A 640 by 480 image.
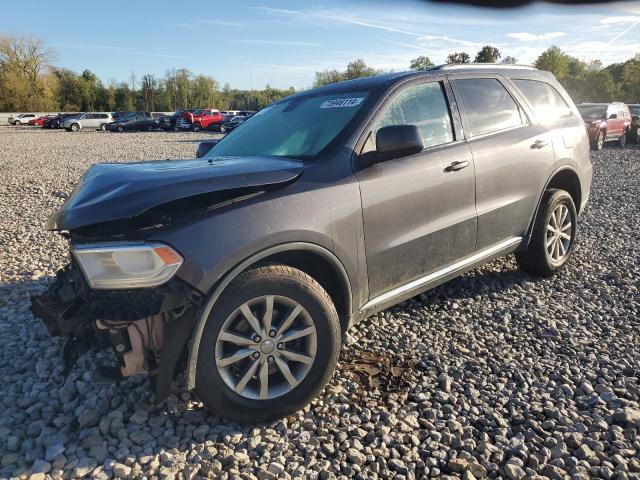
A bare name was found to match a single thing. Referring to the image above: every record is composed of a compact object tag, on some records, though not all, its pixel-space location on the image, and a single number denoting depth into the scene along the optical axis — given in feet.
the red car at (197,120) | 124.16
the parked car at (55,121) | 141.40
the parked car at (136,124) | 129.90
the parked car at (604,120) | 59.00
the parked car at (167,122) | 130.41
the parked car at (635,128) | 70.23
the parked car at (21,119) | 166.20
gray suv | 7.73
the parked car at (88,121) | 134.51
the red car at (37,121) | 156.71
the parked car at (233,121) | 119.36
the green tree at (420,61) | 222.93
